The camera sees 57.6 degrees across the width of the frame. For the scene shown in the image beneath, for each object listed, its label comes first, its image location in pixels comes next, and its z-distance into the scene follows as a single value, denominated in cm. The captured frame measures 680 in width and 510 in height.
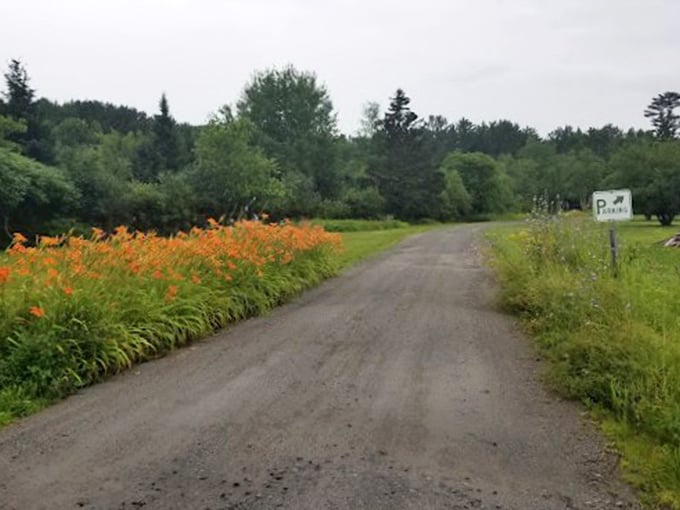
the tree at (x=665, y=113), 7425
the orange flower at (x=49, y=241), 620
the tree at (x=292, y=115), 5650
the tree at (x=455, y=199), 5381
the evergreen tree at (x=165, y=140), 5206
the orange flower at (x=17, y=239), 607
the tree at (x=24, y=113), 3922
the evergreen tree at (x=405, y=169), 5184
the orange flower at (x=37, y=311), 493
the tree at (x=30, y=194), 2286
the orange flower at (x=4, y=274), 514
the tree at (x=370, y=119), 6744
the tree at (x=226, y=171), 3241
